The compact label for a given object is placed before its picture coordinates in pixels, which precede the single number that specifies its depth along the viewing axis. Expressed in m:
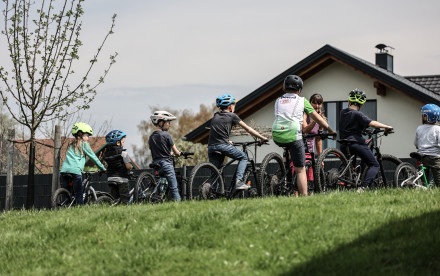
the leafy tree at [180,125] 72.12
